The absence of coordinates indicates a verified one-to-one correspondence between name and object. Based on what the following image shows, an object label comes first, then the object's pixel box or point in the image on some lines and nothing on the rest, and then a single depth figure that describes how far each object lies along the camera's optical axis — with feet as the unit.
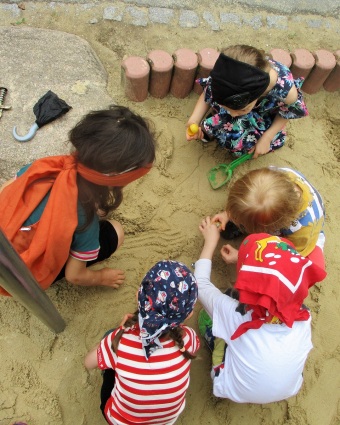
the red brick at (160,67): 7.35
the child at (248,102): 5.57
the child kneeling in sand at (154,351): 4.02
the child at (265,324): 4.33
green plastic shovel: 7.35
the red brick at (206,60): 7.45
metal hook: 6.72
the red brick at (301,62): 7.90
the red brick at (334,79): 8.23
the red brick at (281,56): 7.80
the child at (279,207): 5.16
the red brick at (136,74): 7.27
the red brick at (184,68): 7.41
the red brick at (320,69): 8.04
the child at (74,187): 4.18
